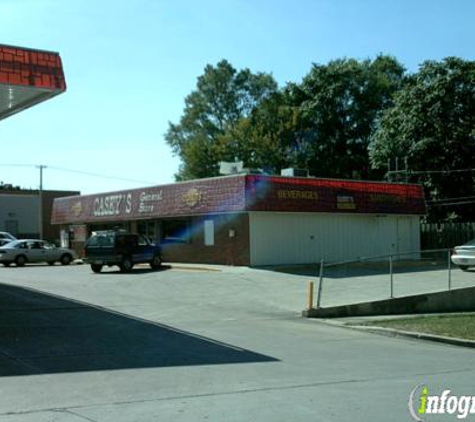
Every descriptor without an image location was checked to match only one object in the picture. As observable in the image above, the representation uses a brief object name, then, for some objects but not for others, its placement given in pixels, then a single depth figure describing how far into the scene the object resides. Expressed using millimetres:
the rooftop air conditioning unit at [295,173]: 36588
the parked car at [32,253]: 38688
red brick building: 31078
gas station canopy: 13500
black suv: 31172
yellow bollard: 18970
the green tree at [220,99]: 70812
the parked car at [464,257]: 29100
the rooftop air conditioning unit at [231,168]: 37469
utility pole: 59269
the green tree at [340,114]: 59156
